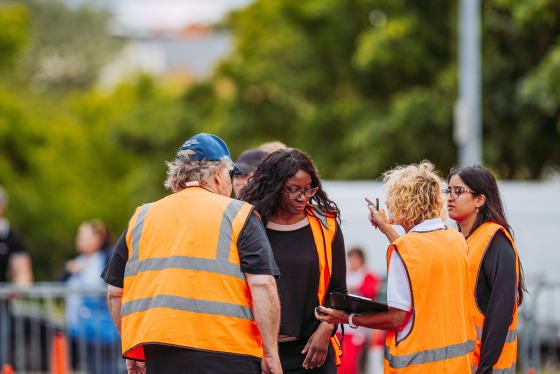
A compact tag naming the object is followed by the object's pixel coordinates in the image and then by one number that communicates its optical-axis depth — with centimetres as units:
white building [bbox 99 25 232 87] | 17080
